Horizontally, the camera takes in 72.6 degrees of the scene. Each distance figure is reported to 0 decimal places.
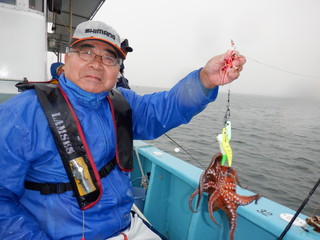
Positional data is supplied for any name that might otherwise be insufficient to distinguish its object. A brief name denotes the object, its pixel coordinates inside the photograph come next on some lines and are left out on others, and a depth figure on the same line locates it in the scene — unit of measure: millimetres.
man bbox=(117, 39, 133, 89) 1409
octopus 642
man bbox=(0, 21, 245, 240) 489
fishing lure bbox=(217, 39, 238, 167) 542
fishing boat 690
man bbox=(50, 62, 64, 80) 1211
